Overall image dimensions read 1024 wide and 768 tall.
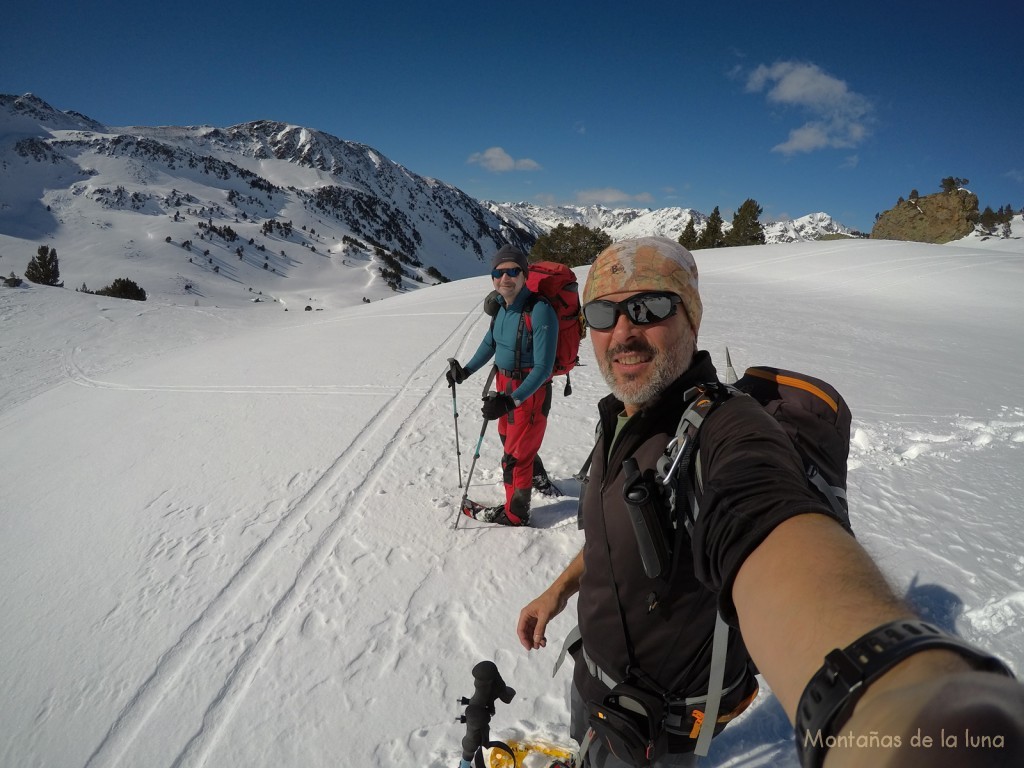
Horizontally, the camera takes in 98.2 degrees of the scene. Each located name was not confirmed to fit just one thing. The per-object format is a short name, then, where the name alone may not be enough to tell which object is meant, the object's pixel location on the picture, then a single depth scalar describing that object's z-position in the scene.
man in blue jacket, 3.60
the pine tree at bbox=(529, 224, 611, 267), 38.94
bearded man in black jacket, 0.64
